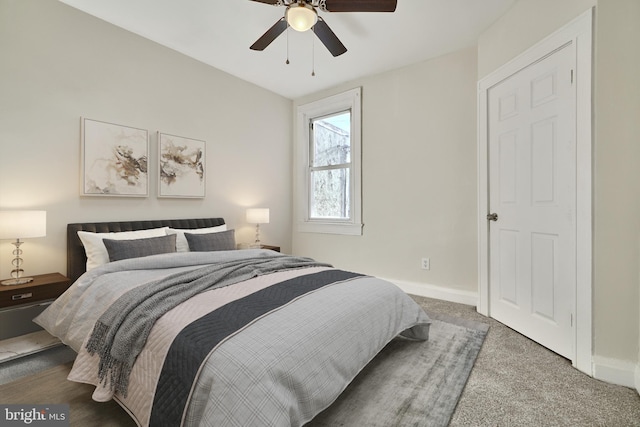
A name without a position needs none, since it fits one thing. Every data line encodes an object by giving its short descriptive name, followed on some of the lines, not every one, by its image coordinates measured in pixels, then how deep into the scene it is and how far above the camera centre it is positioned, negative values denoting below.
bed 1.08 -0.56
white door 2.05 +0.10
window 4.02 +0.69
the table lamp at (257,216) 3.80 -0.04
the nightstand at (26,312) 2.04 -0.78
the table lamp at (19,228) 2.05 -0.10
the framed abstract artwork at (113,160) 2.67 +0.51
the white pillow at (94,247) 2.39 -0.28
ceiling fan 1.94 +1.36
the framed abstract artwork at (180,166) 3.19 +0.52
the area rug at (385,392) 1.44 -0.98
